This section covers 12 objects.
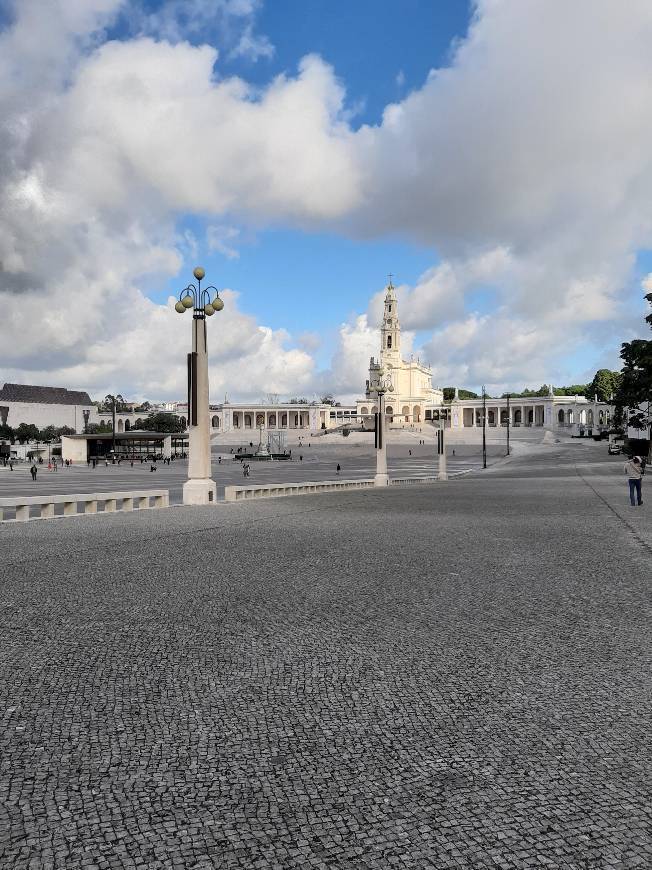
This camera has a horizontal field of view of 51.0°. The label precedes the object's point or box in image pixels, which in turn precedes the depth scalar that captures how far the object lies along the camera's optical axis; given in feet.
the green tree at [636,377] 142.61
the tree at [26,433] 496.23
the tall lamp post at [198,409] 70.79
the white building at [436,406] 515.09
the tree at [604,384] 445.78
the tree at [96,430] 621.72
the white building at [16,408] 638.12
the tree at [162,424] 547.29
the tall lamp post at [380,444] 112.57
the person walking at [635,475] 63.28
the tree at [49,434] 520.51
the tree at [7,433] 464.61
